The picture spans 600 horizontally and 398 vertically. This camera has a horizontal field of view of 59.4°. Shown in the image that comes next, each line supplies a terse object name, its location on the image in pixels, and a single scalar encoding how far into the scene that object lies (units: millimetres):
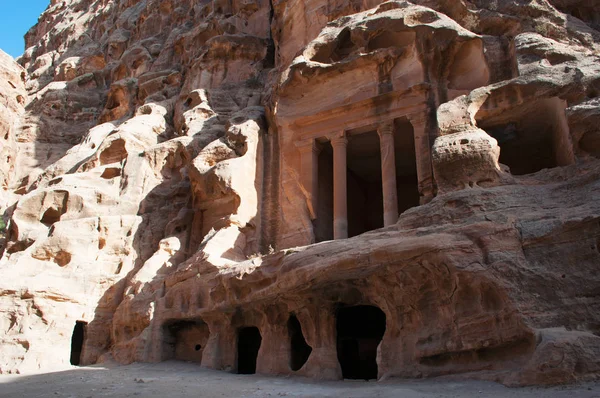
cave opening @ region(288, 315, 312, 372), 12898
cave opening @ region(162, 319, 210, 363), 14820
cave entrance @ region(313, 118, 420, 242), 17469
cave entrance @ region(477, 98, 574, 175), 12445
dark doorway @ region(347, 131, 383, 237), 18859
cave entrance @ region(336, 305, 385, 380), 15609
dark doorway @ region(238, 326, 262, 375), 14620
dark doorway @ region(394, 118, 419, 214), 17564
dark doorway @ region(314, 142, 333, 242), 17141
